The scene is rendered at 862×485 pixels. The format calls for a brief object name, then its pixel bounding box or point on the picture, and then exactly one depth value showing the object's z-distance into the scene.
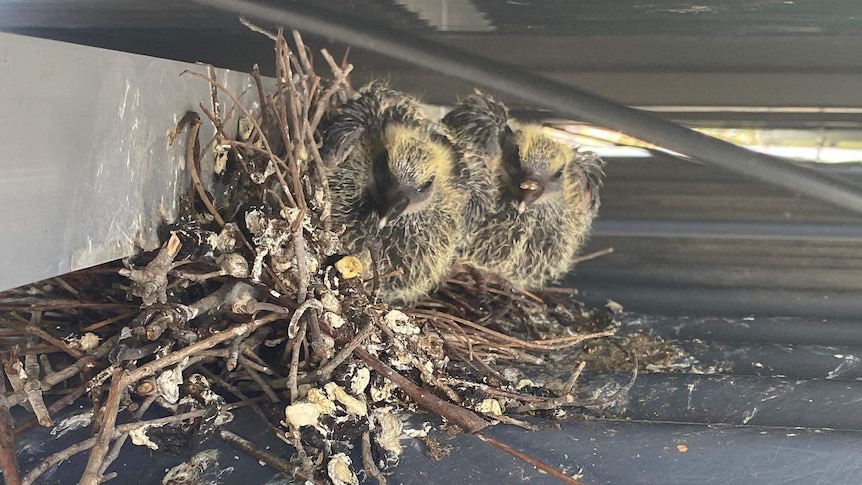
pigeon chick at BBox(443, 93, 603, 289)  0.50
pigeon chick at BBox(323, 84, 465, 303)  0.45
